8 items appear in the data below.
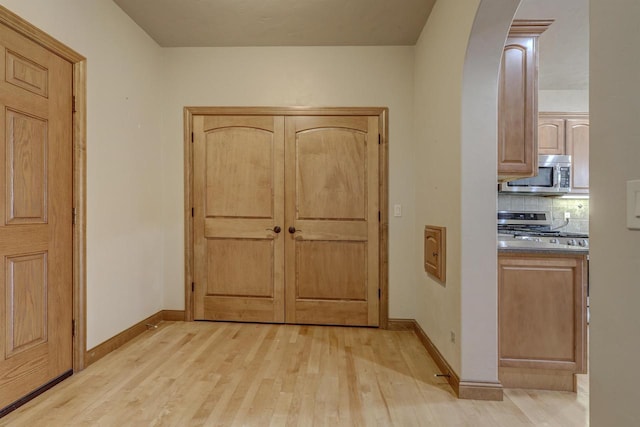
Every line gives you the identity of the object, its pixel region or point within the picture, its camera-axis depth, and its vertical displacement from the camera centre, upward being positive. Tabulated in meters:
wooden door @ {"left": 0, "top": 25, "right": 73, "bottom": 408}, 2.01 -0.03
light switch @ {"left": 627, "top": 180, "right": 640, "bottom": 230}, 0.86 +0.02
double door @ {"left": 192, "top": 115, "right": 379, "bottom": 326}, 3.59 -0.07
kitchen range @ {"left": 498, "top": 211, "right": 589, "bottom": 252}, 4.20 -0.20
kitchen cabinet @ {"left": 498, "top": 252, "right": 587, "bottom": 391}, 2.24 -0.65
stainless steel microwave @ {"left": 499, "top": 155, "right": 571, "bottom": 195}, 4.38 +0.39
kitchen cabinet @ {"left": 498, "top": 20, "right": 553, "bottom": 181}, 2.44 +0.76
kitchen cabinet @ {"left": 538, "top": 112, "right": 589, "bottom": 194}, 4.54 +0.93
